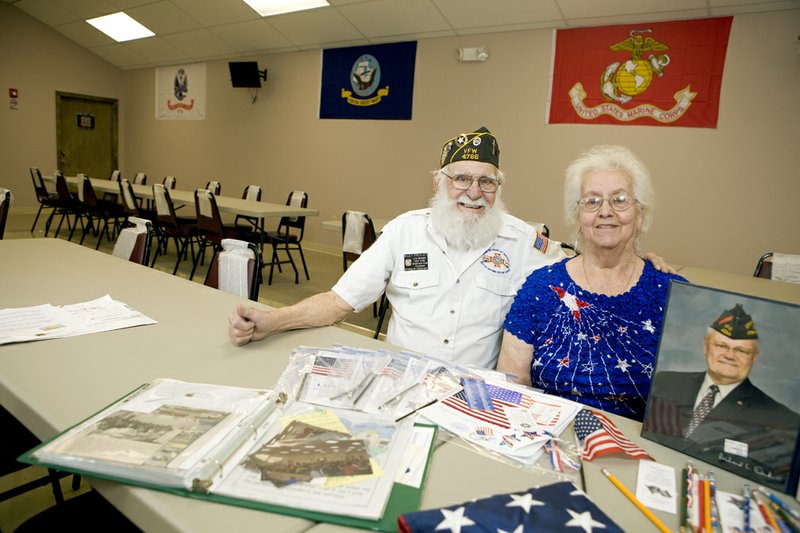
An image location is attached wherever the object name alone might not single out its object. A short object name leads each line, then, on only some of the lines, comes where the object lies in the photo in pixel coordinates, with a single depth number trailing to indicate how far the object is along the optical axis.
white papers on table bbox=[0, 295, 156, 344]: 1.39
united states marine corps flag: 4.81
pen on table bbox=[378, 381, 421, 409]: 1.07
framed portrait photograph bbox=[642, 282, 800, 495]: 0.84
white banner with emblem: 9.73
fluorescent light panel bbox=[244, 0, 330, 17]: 6.63
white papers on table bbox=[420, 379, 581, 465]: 0.96
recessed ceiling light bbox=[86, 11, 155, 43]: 8.79
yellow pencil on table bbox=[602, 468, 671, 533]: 0.76
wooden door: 10.34
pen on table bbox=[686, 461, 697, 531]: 0.77
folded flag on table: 0.69
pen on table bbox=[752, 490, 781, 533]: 0.76
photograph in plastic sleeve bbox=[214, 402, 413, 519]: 0.74
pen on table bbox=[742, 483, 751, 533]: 0.76
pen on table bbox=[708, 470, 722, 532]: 0.76
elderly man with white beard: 1.87
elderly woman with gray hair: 1.46
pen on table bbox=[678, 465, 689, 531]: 0.77
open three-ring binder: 0.75
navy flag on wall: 6.96
